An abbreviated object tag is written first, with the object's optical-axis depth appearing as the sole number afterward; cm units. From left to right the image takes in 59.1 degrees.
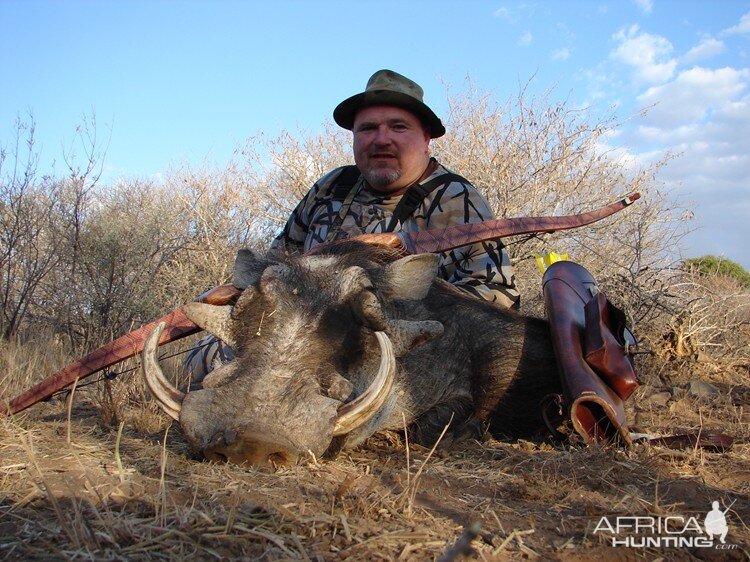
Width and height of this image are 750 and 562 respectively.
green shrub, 1295
